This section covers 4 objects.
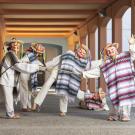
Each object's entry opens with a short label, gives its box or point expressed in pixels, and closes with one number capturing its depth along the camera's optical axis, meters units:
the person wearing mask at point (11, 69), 7.83
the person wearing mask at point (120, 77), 7.70
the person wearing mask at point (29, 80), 9.40
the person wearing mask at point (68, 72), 8.40
